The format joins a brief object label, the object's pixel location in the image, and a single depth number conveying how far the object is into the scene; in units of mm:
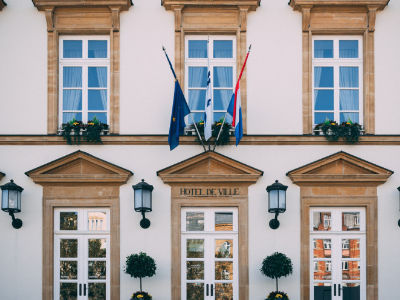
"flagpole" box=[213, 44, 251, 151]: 10098
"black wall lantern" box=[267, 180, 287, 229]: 9844
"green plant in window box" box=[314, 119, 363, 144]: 10227
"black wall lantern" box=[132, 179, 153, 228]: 9914
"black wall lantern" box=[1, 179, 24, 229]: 9945
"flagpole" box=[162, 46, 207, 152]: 9884
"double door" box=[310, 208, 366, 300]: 10328
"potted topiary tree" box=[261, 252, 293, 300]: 9836
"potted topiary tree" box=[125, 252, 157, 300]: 9852
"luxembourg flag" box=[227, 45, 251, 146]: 9773
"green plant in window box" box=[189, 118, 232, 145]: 10245
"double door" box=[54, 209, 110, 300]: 10359
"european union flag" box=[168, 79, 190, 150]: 9898
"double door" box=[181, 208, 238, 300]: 10328
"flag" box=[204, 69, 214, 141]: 9875
